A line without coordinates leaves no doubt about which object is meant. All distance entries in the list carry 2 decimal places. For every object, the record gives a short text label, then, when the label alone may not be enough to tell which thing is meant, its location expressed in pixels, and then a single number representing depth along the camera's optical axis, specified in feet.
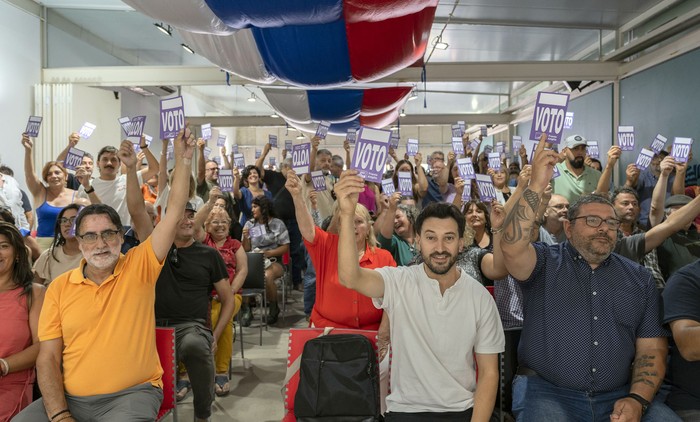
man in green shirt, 16.63
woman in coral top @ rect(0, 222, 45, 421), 7.48
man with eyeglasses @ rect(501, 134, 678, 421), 7.03
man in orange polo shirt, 7.26
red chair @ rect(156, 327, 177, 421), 8.35
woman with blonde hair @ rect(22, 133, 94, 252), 14.34
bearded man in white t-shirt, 6.91
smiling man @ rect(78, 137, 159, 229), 13.62
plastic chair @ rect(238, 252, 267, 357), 16.72
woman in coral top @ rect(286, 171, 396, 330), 9.50
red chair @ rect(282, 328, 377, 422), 8.07
